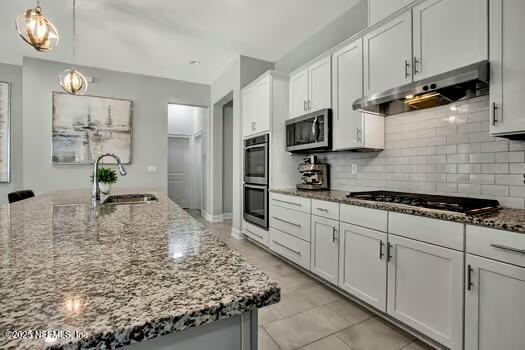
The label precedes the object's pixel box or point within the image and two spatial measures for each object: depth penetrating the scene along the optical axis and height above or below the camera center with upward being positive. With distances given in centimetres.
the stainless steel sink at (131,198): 221 -22
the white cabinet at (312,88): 269 +96
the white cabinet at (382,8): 200 +133
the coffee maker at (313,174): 296 -1
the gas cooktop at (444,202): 144 -18
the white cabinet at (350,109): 235 +62
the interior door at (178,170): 704 +7
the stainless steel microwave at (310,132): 266 +46
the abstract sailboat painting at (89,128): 425 +76
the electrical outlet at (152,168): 490 +8
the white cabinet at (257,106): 332 +91
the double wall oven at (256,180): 333 -10
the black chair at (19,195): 254 -23
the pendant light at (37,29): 182 +103
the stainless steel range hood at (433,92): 151 +56
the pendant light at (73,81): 273 +97
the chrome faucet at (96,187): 181 -10
